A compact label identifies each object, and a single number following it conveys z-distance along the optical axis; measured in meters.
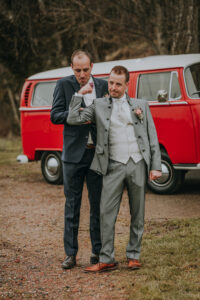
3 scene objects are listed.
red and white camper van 8.51
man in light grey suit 4.81
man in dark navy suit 5.03
